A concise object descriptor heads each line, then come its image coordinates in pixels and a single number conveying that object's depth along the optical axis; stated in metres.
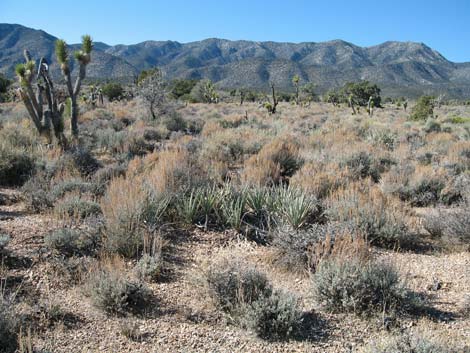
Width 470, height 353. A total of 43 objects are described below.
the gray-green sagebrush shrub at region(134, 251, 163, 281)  4.32
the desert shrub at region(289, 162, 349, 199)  6.97
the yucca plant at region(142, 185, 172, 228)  5.39
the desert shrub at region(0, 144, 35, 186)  8.12
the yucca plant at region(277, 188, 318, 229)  5.57
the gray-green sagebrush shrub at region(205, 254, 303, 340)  3.45
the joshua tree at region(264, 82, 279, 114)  30.06
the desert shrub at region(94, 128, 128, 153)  11.71
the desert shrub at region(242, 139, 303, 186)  7.45
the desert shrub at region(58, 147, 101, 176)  8.70
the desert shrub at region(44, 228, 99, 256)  4.69
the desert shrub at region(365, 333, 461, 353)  2.91
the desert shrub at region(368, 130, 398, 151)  13.51
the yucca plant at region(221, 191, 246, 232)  5.70
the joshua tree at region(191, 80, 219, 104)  44.71
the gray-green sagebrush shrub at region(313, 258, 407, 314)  3.75
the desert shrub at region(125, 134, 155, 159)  11.61
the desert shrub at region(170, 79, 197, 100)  52.22
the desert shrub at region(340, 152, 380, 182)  9.24
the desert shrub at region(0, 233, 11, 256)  4.43
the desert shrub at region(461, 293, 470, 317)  3.73
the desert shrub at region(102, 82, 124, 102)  41.06
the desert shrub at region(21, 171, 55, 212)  6.23
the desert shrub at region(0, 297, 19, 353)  3.12
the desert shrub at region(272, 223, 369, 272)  4.26
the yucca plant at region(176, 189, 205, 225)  5.81
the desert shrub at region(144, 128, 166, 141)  14.50
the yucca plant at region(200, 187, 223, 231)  5.96
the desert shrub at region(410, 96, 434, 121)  25.56
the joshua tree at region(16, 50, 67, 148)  11.19
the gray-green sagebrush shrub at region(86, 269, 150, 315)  3.70
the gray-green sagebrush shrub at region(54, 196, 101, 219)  5.70
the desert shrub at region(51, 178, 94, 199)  6.55
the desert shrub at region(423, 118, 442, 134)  18.67
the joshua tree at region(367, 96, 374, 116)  33.38
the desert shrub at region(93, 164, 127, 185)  7.64
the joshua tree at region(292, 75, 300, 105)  45.66
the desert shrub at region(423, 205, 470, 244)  5.27
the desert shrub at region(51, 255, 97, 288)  4.15
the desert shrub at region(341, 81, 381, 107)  51.66
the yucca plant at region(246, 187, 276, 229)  5.97
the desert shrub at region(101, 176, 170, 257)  4.78
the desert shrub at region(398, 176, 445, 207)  7.54
